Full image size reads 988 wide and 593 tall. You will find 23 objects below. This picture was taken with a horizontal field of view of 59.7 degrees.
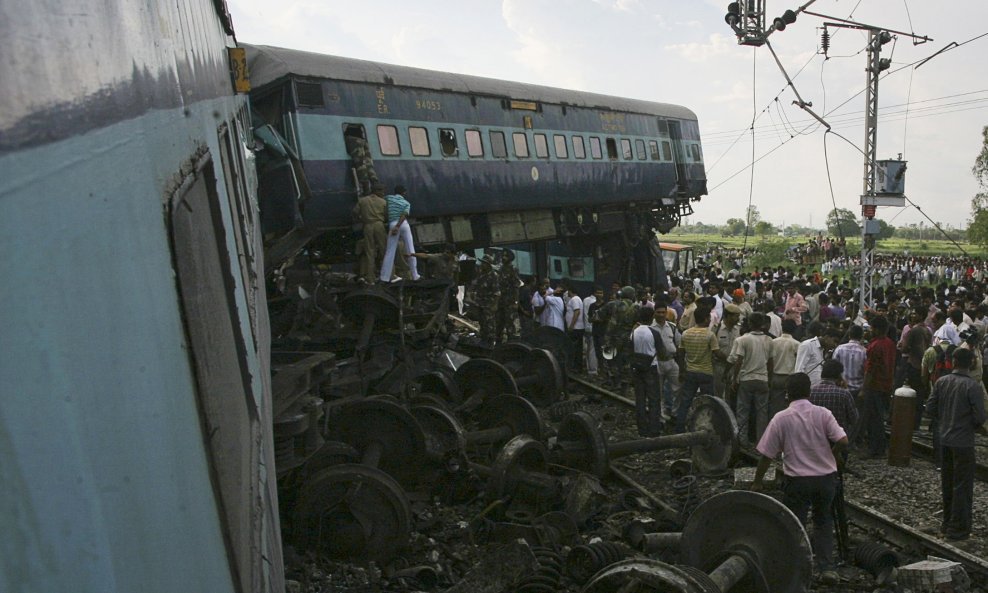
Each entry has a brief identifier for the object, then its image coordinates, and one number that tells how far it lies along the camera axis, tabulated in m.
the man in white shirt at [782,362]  9.28
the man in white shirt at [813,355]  9.28
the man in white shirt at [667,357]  10.47
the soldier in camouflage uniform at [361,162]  13.30
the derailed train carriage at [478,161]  12.65
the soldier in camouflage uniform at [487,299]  13.54
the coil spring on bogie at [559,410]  11.60
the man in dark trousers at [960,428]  7.02
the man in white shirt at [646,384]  10.25
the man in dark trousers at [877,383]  9.48
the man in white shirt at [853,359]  9.78
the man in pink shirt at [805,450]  5.99
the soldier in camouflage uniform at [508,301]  13.91
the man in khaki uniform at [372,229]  10.59
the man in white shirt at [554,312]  14.52
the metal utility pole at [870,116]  17.23
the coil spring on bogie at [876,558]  6.41
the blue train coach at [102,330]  0.71
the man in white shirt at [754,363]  9.24
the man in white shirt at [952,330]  11.09
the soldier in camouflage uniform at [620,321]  12.42
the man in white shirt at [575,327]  14.86
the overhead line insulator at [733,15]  17.34
